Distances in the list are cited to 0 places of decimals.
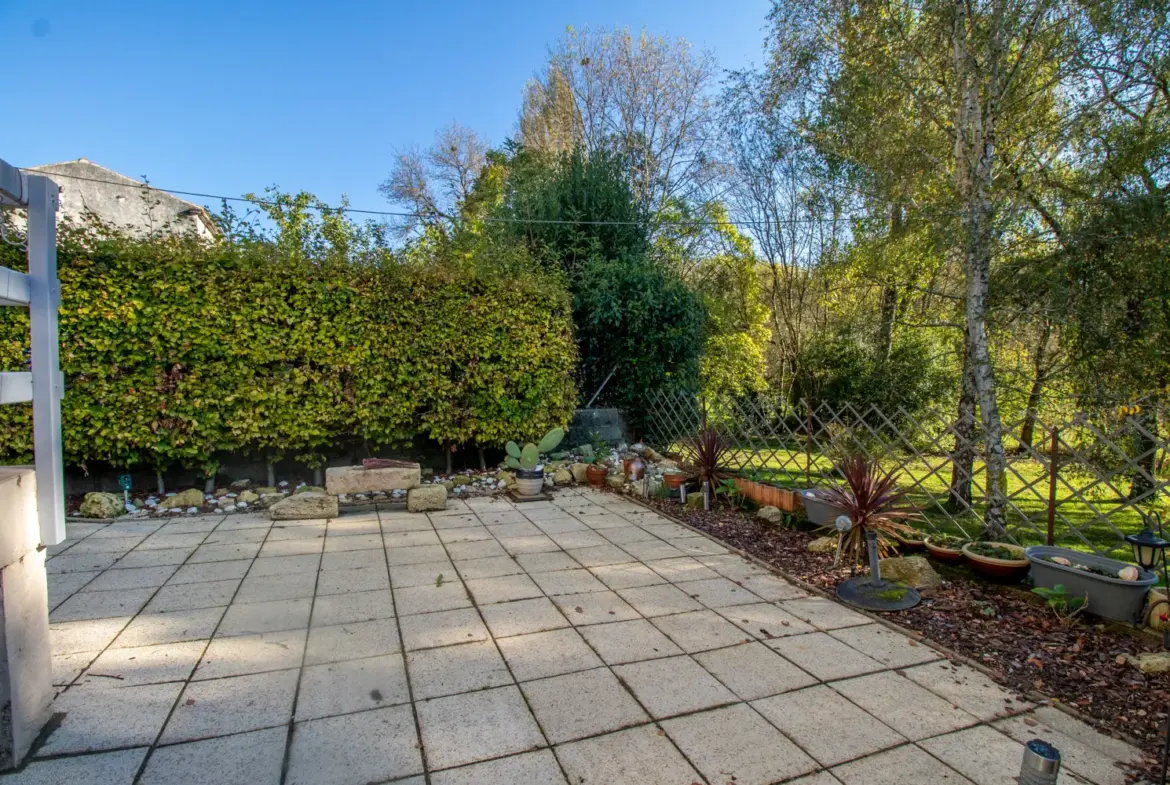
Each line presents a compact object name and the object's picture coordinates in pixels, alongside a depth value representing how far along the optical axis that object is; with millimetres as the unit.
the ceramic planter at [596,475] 5547
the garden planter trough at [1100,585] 2395
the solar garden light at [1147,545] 2422
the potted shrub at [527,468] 5031
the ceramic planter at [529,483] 5023
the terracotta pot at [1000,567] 2863
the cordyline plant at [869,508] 3273
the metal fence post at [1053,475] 2879
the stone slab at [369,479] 4684
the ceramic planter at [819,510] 3652
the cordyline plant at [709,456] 4730
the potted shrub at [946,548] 3172
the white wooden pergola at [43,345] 1681
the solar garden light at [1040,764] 1195
